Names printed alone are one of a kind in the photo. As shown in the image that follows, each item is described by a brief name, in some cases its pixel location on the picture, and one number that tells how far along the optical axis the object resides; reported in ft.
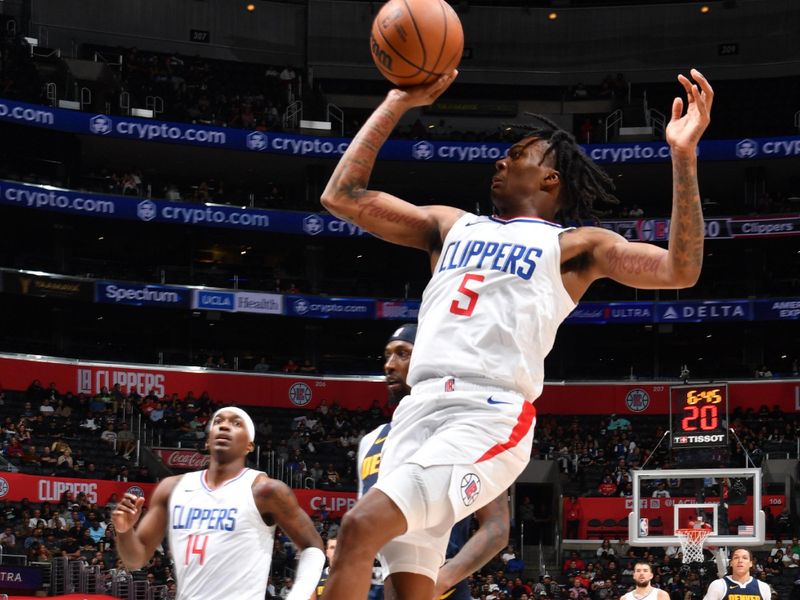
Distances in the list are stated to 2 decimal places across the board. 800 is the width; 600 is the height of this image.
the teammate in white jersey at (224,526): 21.49
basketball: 15.69
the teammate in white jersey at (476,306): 13.41
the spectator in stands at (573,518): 97.40
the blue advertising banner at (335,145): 112.98
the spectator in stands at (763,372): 113.50
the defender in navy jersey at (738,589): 41.98
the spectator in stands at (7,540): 74.54
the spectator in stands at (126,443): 97.76
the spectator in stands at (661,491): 78.44
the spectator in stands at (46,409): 98.68
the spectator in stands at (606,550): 89.45
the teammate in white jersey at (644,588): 41.65
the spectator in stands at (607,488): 97.86
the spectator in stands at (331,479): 99.91
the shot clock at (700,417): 76.18
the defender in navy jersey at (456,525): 17.78
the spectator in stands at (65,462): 89.89
